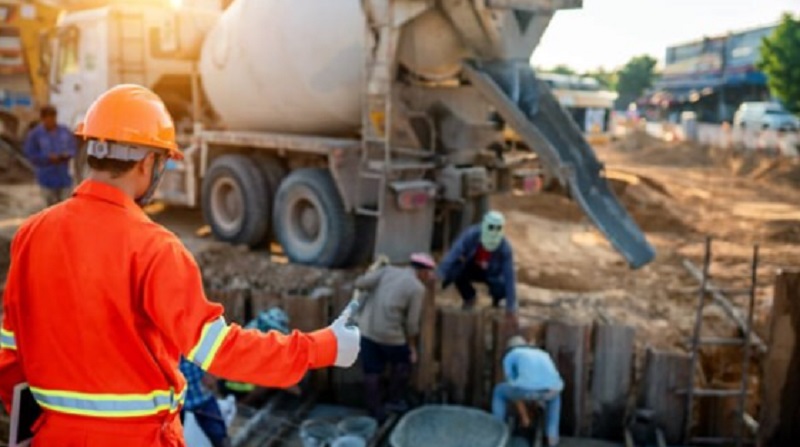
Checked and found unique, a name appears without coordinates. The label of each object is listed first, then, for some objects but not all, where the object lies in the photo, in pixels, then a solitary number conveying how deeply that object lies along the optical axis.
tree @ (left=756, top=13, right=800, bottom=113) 24.70
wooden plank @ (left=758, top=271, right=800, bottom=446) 4.77
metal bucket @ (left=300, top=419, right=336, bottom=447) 4.59
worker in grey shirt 5.04
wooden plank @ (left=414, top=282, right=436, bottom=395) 5.33
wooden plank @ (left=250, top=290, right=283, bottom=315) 5.52
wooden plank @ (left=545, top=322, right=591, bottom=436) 5.05
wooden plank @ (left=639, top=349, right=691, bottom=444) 4.93
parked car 27.00
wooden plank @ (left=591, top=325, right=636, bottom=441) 4.96
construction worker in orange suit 2.05
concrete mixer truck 6.91
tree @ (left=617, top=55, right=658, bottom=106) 54.03
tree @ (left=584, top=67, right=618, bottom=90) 59.06
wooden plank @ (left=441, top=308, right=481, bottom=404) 5.25
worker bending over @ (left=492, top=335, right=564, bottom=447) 4.67
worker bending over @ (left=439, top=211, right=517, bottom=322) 6.10
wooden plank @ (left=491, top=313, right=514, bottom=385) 5.18
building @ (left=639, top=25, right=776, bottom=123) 38.16
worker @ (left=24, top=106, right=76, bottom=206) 8.81
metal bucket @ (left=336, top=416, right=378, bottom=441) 4.77
